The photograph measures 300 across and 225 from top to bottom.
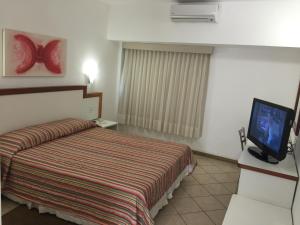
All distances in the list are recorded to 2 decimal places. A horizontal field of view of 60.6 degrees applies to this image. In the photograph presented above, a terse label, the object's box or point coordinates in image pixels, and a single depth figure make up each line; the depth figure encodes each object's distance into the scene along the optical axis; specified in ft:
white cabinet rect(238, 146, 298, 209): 7.32
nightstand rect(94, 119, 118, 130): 13.65
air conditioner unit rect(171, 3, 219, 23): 11.28
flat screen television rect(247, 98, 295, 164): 7.50
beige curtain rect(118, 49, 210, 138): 14.34
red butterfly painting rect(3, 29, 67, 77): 9.29
